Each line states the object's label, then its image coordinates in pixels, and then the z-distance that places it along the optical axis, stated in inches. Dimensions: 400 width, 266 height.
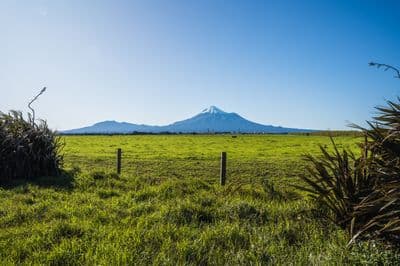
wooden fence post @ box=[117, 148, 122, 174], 711.9
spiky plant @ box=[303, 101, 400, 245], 188.5
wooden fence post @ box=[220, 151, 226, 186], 578.6
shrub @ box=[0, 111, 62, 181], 537.6
